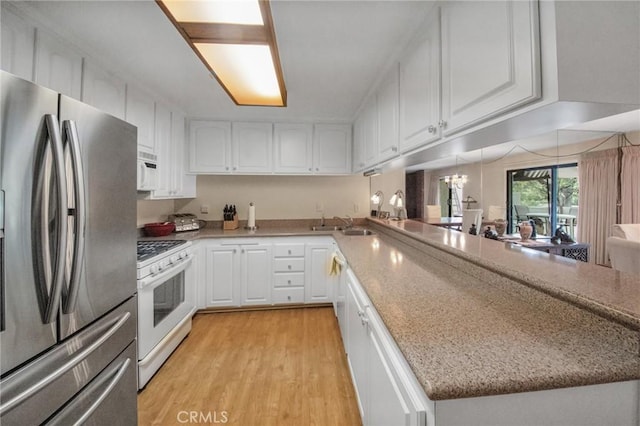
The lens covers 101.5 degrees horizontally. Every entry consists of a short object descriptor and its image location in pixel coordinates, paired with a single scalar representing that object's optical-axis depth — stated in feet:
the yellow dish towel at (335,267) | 7.80
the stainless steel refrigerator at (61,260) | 2.46
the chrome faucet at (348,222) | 11.50
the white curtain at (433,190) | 12.74
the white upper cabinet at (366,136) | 7.65
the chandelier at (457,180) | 8.45
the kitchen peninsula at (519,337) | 1.99
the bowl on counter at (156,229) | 9.09
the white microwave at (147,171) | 7.28
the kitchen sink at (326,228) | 11.25
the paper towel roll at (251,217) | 11.22
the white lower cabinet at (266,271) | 9.66
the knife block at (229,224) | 11.10
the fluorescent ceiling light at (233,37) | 3.45
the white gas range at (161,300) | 5.95
